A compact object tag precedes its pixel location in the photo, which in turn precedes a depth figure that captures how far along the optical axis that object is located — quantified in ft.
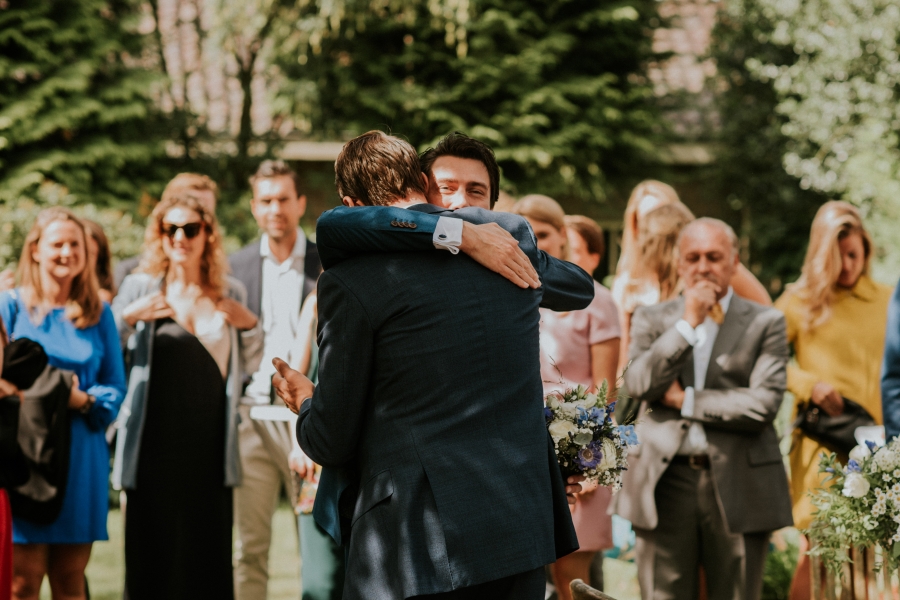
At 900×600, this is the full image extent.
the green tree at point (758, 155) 56.75
